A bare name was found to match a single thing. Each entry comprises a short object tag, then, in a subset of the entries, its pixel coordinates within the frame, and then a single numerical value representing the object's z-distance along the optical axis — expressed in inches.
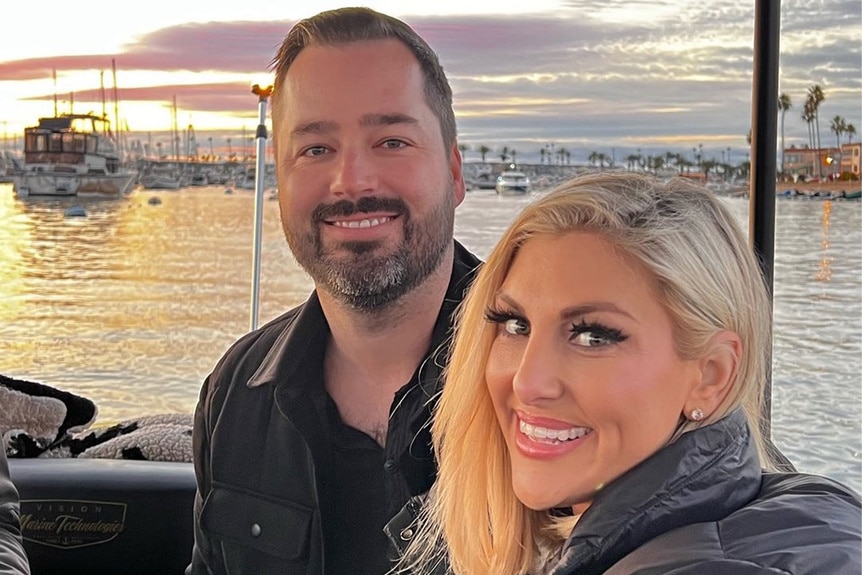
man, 71.9
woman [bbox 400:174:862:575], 38.8
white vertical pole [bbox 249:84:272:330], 113.5
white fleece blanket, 91.7
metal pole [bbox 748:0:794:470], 75.1
